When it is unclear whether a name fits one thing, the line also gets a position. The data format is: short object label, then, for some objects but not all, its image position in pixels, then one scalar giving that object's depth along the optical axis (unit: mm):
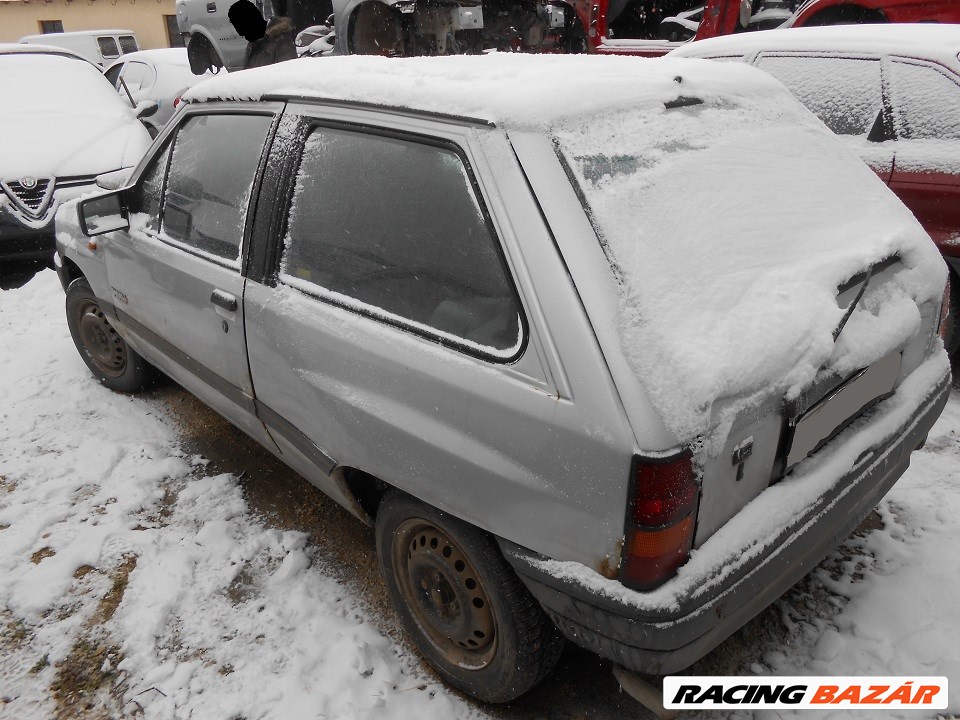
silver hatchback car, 1543
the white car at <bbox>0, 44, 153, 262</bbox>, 5629
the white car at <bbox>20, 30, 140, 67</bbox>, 19078
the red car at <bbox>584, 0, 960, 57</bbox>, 5910
